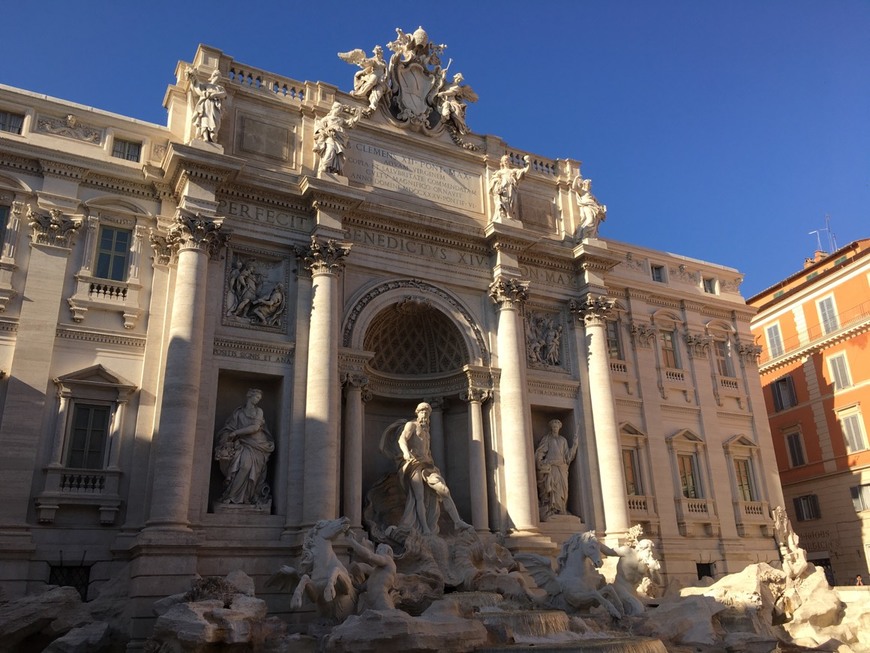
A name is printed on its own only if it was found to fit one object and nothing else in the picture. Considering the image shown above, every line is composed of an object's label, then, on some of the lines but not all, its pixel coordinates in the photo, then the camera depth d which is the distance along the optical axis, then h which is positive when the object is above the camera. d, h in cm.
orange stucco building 2898 +684
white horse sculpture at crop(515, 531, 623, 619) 1570 +18
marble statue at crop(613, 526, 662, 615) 1664 +44
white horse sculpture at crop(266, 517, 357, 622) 1362 +36
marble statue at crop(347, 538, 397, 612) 1412 +39
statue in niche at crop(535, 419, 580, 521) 2127 +315
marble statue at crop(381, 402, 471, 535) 1888 +264
